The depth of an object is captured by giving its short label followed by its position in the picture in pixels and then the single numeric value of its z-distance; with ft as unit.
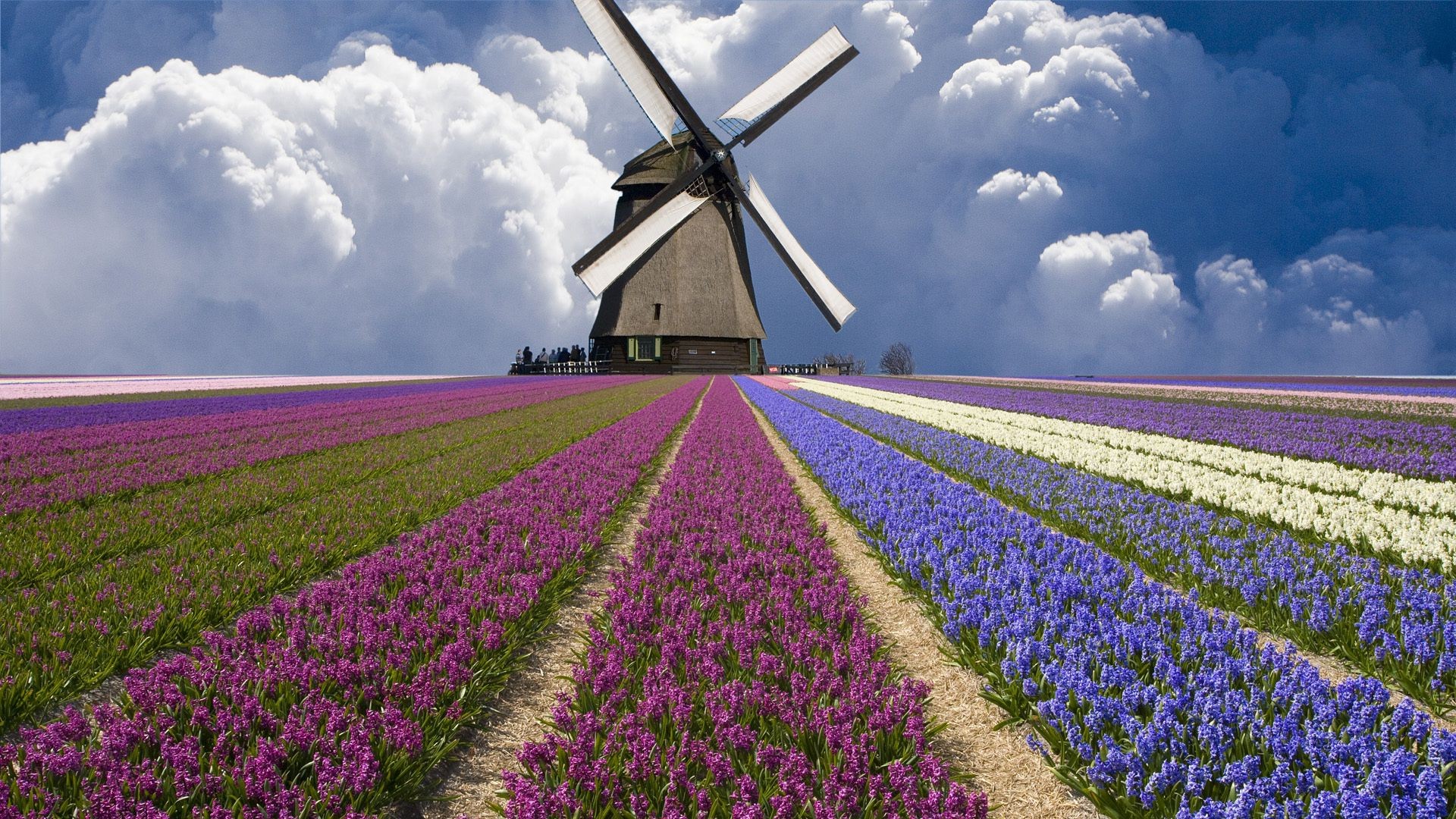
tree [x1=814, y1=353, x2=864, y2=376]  263.08
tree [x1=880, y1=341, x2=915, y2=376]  296.51
